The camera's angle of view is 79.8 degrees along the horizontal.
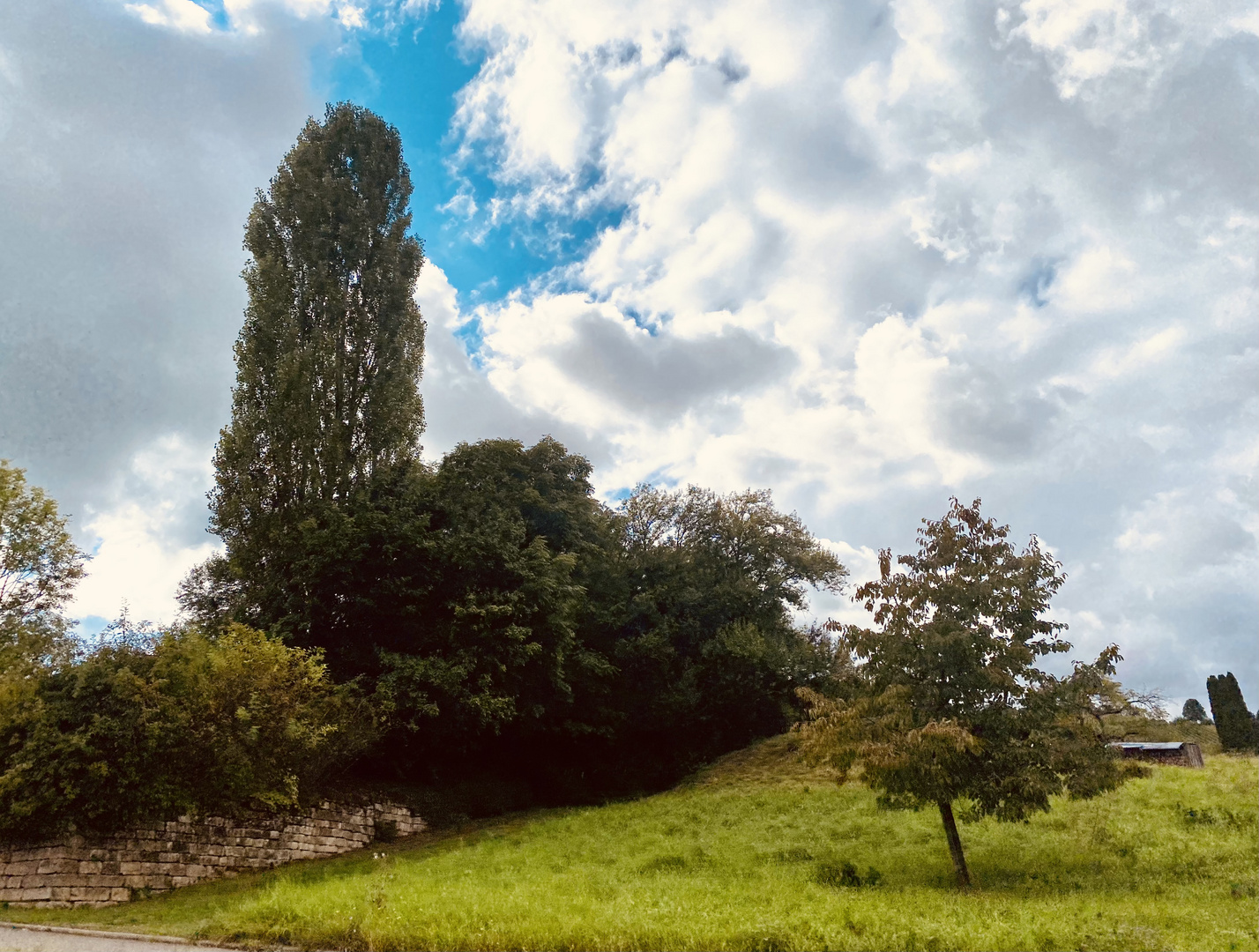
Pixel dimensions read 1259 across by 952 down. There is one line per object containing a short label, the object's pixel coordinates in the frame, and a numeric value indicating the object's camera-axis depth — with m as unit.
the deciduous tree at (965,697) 13.95
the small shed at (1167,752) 28.73
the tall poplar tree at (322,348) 25.53
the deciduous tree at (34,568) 23.69
